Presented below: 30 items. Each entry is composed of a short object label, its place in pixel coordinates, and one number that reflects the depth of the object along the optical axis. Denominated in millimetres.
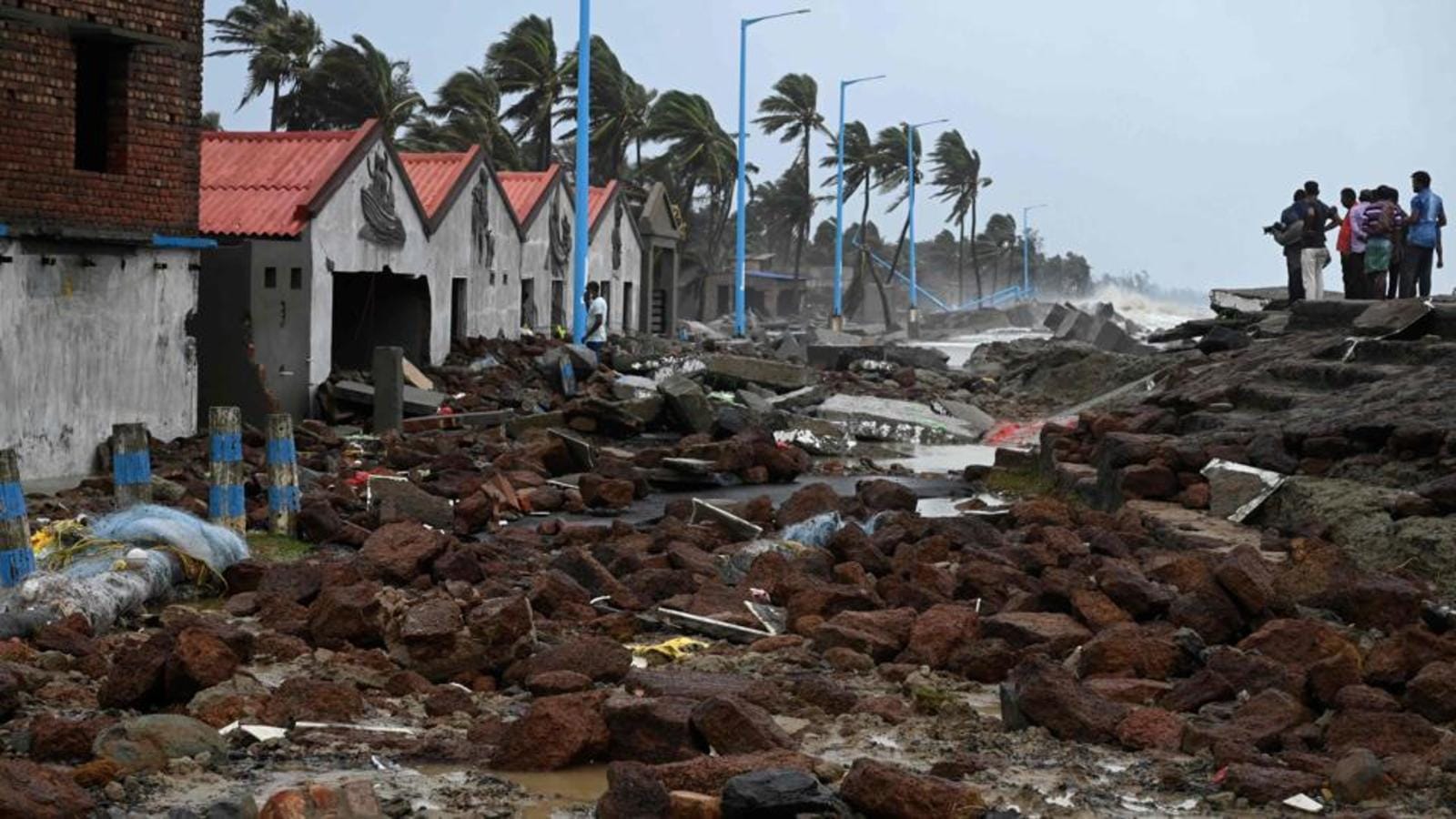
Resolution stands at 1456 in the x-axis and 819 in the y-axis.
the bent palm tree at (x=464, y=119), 59969
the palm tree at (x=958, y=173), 114188
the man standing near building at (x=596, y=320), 35031
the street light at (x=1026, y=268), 124250
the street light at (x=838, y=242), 64875
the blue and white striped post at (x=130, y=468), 14109
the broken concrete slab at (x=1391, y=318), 17328
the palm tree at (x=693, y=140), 74500
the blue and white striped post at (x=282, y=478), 14359
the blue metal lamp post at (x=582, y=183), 34125
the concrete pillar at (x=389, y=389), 23422
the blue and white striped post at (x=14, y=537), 11289
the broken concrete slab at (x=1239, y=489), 13453
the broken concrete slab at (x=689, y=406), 24938
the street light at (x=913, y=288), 78938
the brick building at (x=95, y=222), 18328
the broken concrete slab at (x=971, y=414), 28281
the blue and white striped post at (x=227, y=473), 13711
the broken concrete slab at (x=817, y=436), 24375
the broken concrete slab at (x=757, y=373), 30000
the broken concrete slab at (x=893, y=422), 26328
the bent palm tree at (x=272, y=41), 53500
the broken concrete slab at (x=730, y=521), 14656
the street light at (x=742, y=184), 52312
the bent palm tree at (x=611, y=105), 67062
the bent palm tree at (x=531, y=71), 60656
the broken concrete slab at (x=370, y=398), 24719
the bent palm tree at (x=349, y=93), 54062
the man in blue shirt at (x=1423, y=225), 22484
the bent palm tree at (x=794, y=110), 83750
